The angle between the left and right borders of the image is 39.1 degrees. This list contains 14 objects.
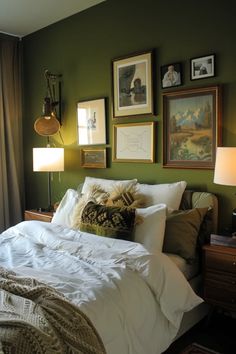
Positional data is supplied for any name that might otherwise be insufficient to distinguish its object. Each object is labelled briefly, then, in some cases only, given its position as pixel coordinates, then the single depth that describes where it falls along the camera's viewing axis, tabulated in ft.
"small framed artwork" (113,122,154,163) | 9.97
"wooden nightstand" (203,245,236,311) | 7.18
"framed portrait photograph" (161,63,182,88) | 9.12
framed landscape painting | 8.53
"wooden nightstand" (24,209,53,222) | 11.36
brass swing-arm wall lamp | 12.26
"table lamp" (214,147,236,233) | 7.11
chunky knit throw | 3.79
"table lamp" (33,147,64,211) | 11.76
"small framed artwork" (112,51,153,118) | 9.84
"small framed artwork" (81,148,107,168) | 11.42
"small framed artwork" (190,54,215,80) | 8.46
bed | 4.47
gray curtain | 13.57
